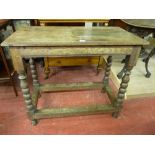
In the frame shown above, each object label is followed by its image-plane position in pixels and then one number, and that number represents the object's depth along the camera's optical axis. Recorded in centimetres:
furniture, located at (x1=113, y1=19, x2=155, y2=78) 174
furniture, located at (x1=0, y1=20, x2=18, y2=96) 155
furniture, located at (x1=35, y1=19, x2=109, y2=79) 202
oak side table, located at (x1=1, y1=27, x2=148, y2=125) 104
